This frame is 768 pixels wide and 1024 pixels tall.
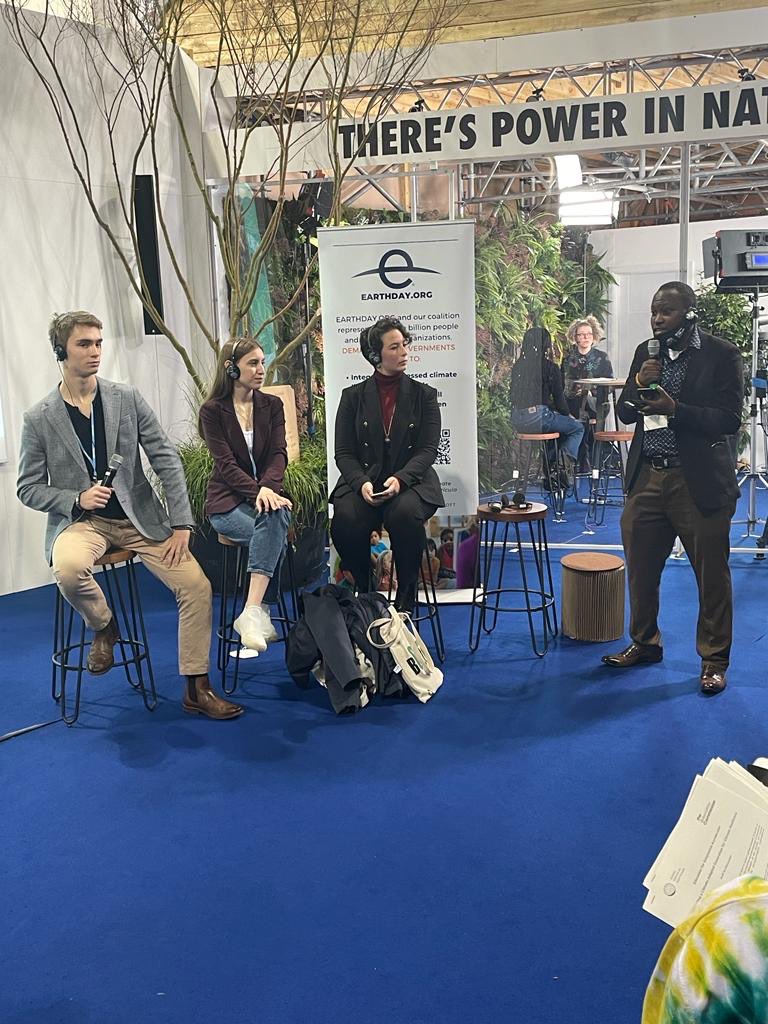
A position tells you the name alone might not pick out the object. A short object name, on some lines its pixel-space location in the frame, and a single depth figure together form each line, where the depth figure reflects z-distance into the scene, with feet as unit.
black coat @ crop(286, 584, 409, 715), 11.82
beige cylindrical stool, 14.12
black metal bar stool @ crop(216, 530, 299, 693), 12.90
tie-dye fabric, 2.44
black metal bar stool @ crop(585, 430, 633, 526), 18.29
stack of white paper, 4.08
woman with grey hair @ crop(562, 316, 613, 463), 18.38
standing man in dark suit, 11.91
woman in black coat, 13.48
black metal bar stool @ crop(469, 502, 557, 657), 13.87
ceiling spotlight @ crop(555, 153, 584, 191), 18.28
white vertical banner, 15.47
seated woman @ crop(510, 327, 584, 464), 18.53
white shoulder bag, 12.17
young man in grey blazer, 11.45
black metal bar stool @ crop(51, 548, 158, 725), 11.72
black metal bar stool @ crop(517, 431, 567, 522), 18.65
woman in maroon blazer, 12.62
